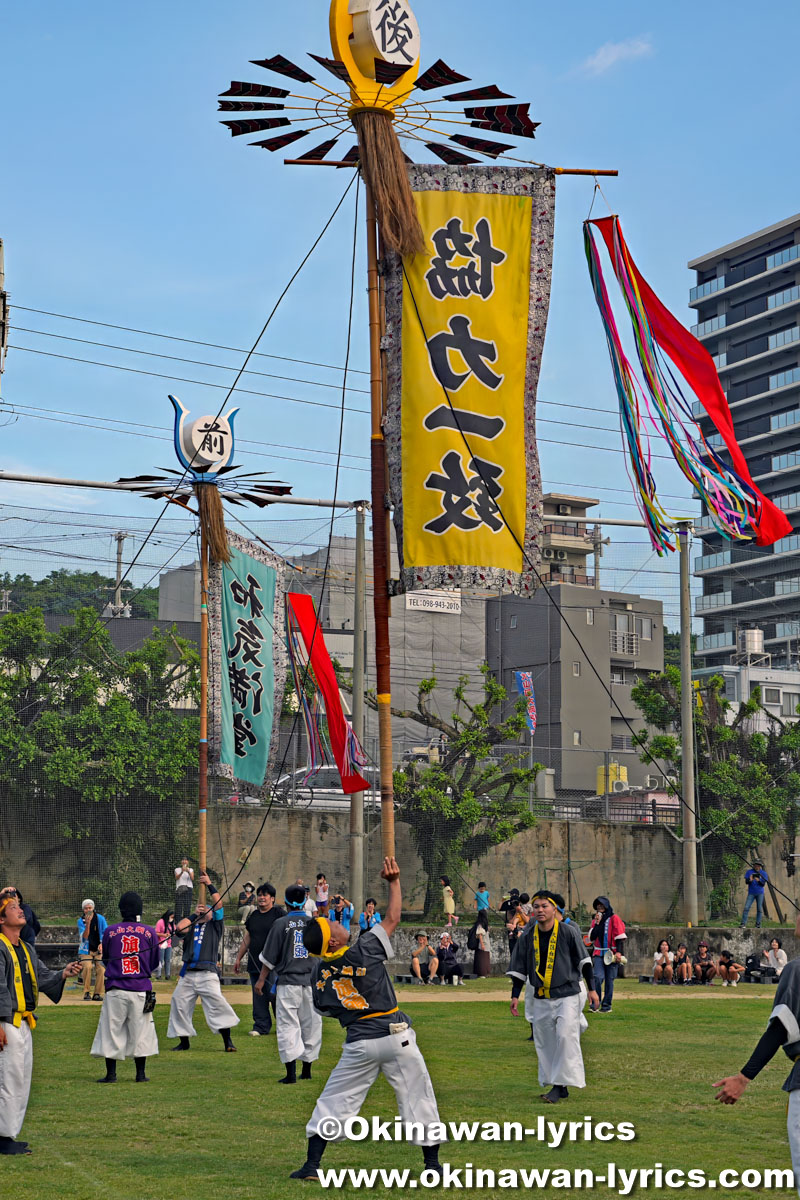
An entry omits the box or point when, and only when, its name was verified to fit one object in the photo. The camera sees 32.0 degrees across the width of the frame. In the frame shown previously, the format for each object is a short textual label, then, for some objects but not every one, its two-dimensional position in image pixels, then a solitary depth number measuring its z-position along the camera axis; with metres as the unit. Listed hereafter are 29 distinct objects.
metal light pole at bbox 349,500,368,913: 28.36
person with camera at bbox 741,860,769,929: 33.19
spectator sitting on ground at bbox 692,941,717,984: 28.95
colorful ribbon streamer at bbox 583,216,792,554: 11.84
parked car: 32.75
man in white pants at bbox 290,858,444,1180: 8.80
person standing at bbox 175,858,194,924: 25.88
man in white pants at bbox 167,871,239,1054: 15.96
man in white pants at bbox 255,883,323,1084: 13.80
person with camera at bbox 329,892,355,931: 24.81
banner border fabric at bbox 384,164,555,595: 10.02
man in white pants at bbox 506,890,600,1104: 12.24
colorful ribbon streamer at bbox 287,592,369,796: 20.41
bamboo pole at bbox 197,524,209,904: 21.48
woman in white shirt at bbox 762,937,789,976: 29.83
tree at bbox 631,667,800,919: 34.88
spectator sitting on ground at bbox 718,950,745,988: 29.02
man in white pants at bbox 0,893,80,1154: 9.75
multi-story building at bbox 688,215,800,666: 83.94
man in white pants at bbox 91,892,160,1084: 13.52
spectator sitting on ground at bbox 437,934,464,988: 26.97
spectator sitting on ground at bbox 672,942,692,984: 28.88
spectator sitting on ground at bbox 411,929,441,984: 26.94
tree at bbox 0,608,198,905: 27.77
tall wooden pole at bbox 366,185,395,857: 9.59
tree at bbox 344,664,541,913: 31.42
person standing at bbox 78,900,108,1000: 20.59
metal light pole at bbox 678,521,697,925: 31.67
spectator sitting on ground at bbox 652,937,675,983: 28.66
